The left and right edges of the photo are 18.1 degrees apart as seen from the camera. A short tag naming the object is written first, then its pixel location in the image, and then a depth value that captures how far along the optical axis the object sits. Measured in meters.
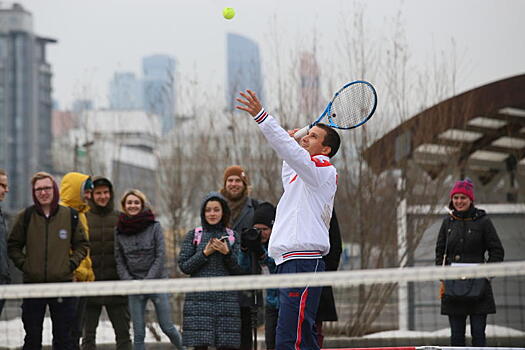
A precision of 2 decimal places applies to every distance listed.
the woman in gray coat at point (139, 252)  17.41
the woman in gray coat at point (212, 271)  15.57
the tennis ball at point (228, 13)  17.17
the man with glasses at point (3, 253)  15.44
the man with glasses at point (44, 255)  15.40
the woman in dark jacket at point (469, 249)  17.21
